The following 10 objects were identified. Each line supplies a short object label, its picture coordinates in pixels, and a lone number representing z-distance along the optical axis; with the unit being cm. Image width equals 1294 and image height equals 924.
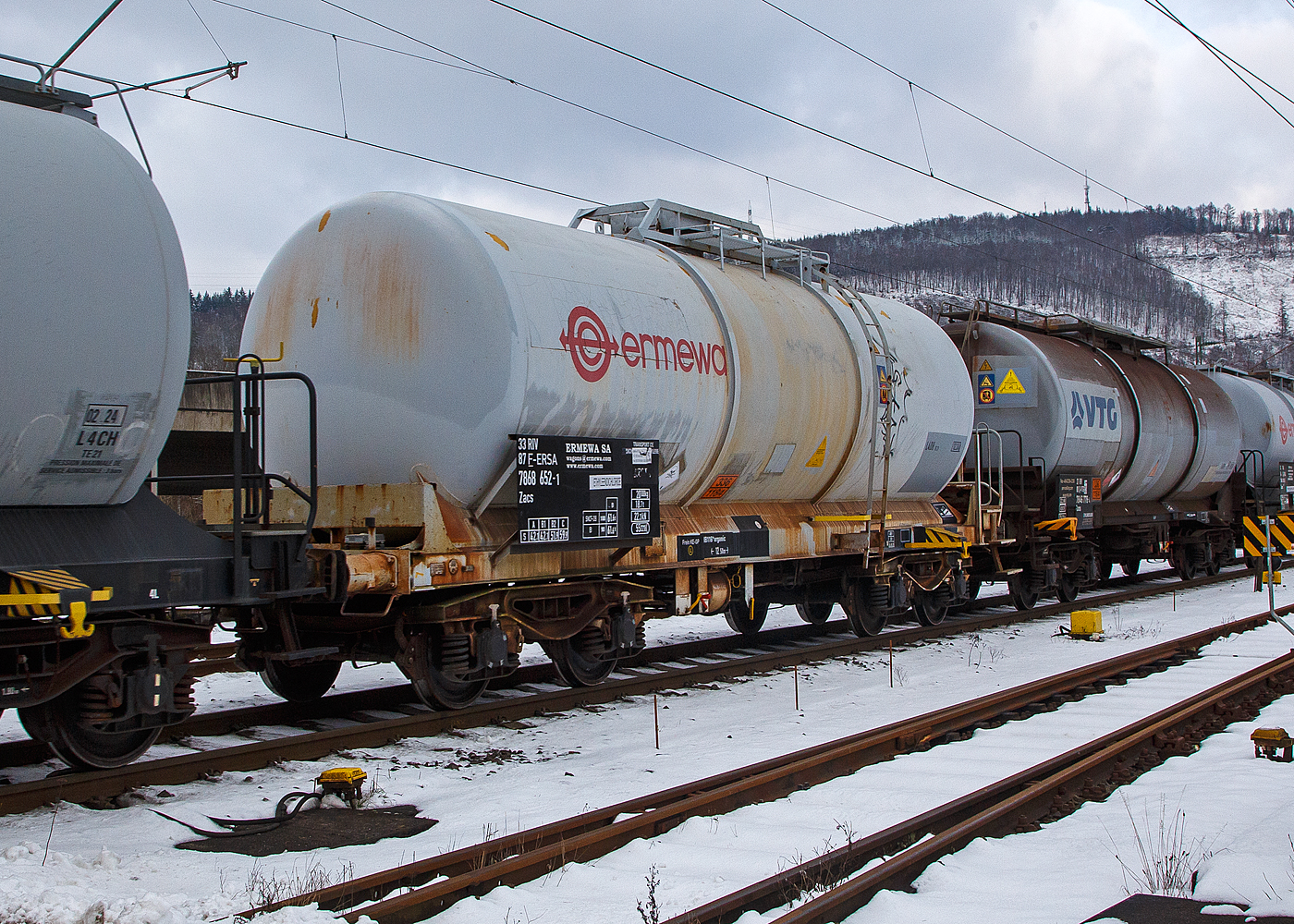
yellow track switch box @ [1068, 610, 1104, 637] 1373
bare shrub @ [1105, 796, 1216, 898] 466
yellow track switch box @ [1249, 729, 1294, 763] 696
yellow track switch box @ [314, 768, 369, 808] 623
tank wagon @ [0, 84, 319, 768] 544
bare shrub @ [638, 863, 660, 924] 421
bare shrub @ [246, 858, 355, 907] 454
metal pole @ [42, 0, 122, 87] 602
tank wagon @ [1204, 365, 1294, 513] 2359
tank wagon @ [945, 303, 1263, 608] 1600
